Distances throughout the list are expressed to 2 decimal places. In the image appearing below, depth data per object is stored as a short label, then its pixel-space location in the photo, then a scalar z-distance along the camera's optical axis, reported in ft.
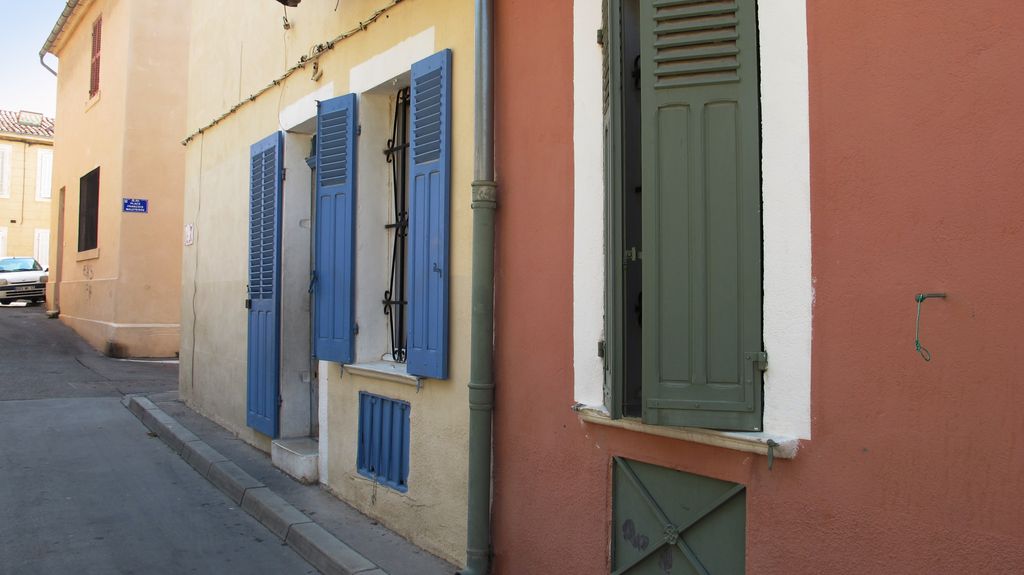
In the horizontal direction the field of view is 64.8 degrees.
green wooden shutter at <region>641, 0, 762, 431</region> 10.47
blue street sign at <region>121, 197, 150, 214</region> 51.60
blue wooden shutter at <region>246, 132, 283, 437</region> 24.18
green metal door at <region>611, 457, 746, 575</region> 10.83
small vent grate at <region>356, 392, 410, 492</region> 17.87
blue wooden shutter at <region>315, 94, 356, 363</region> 19.63
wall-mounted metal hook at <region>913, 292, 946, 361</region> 8.77
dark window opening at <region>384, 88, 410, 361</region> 19.75
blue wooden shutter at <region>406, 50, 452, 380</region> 16.19
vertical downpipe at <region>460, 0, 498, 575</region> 14.69
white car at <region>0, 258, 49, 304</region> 79.41
